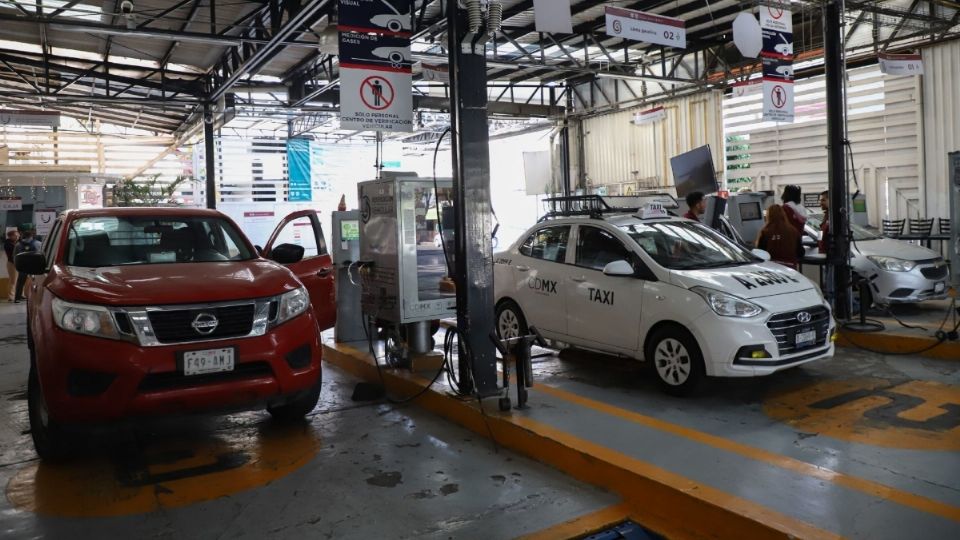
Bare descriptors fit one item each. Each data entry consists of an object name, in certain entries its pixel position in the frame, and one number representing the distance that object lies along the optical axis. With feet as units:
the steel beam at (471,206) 18.13
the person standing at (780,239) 28.04
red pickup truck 14.12
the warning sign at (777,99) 34.96
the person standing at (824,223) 29.57
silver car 30.66
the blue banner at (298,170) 77.15
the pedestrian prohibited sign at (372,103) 25.08
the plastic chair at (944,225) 44.16
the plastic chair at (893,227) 46.37
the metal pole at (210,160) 58.59
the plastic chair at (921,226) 44.68
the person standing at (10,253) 53.62
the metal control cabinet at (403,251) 21.84
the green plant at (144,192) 73.46
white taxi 19.03
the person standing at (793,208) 30.22
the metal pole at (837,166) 28.27
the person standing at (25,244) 50.42
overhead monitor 35.53
